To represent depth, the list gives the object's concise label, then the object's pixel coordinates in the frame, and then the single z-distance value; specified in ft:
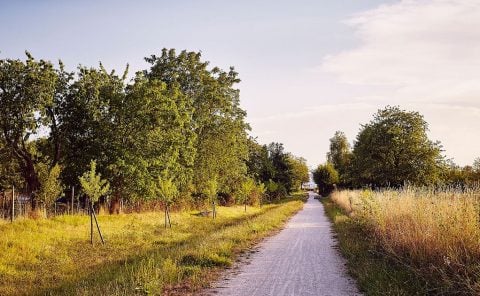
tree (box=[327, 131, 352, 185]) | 315.27
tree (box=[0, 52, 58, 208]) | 86.43
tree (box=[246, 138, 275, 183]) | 242.99
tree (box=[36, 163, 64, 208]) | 92.50
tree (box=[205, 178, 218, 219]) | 115.53
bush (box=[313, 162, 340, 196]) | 299.17
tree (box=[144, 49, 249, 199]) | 132.67
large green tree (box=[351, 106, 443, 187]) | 138.21
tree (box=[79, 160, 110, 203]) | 64.75
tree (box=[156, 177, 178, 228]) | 88.64
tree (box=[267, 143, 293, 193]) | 274.98
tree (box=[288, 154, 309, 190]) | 293.04
